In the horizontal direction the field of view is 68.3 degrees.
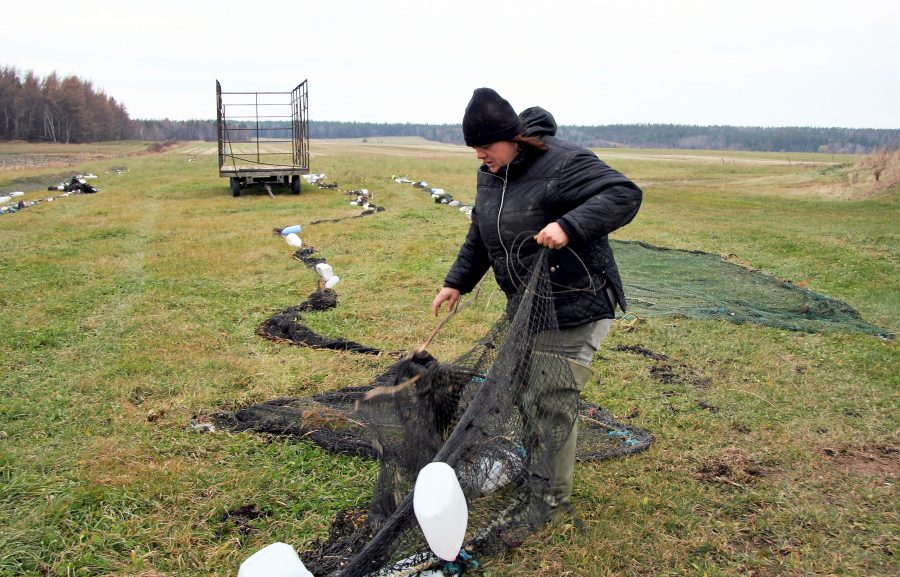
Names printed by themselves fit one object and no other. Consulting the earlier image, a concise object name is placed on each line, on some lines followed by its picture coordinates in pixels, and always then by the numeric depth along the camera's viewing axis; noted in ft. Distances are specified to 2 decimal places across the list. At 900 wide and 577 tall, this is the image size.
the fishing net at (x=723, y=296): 22.05
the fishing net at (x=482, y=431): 9.12
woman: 8.87
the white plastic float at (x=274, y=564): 7.74
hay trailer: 58.08
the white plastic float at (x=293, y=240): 34.79
